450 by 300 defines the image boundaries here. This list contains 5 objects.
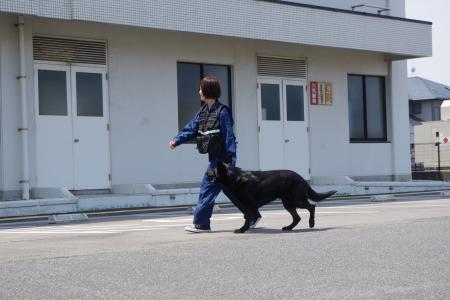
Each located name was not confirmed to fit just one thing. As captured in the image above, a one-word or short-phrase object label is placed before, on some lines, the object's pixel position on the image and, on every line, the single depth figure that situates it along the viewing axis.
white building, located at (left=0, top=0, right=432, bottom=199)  16.83
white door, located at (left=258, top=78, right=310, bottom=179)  21.12
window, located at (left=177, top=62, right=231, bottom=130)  19.64
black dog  10.09
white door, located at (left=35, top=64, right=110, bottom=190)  17.23
